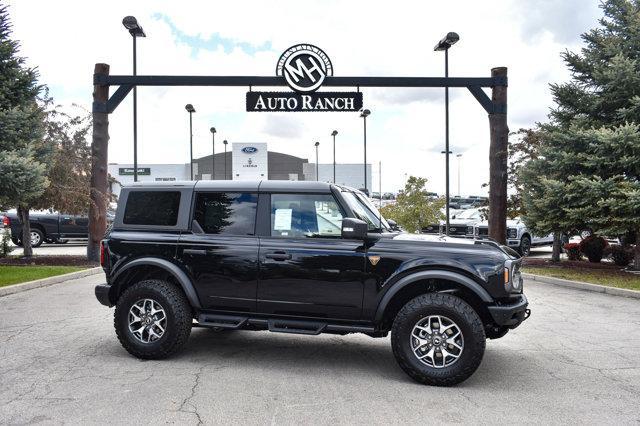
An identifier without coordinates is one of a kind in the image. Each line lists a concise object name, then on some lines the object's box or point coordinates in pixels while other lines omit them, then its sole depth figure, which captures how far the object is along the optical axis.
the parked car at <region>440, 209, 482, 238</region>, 20.86
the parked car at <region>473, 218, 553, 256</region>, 19.38
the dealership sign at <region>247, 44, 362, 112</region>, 14.04
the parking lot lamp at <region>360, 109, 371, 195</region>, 38.34
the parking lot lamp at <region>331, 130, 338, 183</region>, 53.53
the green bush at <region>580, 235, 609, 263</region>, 16.25
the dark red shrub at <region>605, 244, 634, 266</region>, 15.53
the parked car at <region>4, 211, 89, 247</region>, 20.98
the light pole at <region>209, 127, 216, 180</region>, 52.61
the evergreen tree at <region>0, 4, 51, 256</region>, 11.40
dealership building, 75.22
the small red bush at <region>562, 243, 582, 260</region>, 17.17
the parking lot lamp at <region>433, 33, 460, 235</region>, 17.14
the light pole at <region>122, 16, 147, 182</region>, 16.40
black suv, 5.02
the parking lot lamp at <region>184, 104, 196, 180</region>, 33.94
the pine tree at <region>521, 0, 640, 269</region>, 12.48
